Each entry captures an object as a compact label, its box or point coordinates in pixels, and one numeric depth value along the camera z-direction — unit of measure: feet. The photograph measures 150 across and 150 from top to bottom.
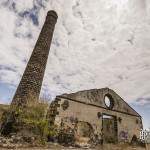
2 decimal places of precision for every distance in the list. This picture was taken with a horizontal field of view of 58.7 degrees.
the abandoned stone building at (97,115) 33.96
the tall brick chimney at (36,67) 34.73
